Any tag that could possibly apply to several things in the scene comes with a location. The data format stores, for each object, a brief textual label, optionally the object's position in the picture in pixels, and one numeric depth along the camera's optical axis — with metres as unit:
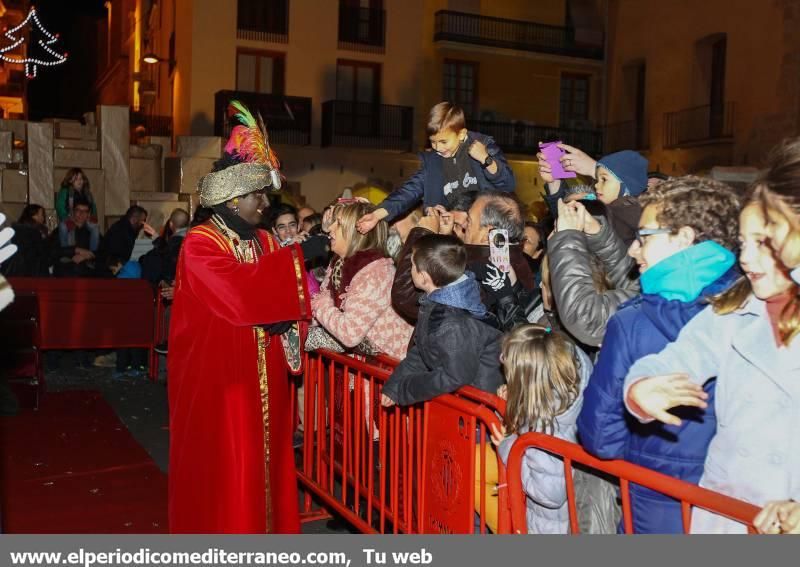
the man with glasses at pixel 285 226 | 7.85
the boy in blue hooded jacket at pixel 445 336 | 4.01
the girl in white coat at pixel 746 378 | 2.47
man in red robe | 4.43
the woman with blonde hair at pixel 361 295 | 4.98
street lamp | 25.08
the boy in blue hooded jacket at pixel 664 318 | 2.72
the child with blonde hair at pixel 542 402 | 3.45
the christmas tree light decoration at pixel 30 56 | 28.12
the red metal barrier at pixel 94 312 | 10.53
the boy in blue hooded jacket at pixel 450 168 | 5.39
